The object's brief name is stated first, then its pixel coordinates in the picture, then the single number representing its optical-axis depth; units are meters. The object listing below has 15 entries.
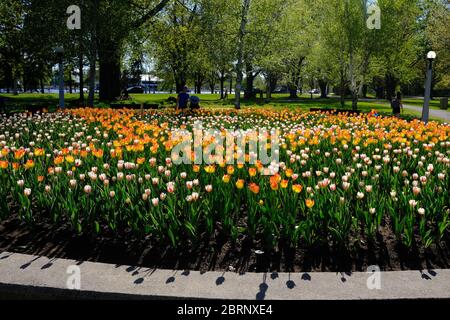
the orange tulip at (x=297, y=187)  4.00
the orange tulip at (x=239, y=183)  4.32
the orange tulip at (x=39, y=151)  5.73
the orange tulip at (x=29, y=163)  5.03
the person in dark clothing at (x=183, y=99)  17.41
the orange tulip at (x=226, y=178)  4.34
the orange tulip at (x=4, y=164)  4.92
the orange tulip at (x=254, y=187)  3.97
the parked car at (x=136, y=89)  74.16
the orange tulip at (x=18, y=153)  5.29
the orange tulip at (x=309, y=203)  3.75
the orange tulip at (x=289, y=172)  4.54
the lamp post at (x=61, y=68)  16.67
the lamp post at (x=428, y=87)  14.29
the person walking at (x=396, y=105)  19.02
